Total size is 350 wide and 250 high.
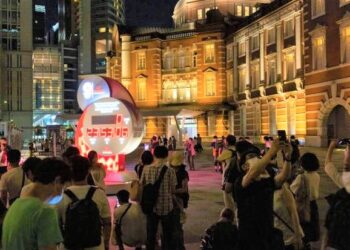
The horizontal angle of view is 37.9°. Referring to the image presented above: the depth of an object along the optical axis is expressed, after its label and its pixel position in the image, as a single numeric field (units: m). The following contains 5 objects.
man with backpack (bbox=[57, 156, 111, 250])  4.73
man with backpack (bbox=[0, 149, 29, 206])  6.98
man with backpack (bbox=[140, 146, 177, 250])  7.03
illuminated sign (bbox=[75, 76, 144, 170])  16.48
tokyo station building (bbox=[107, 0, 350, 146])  32.00
